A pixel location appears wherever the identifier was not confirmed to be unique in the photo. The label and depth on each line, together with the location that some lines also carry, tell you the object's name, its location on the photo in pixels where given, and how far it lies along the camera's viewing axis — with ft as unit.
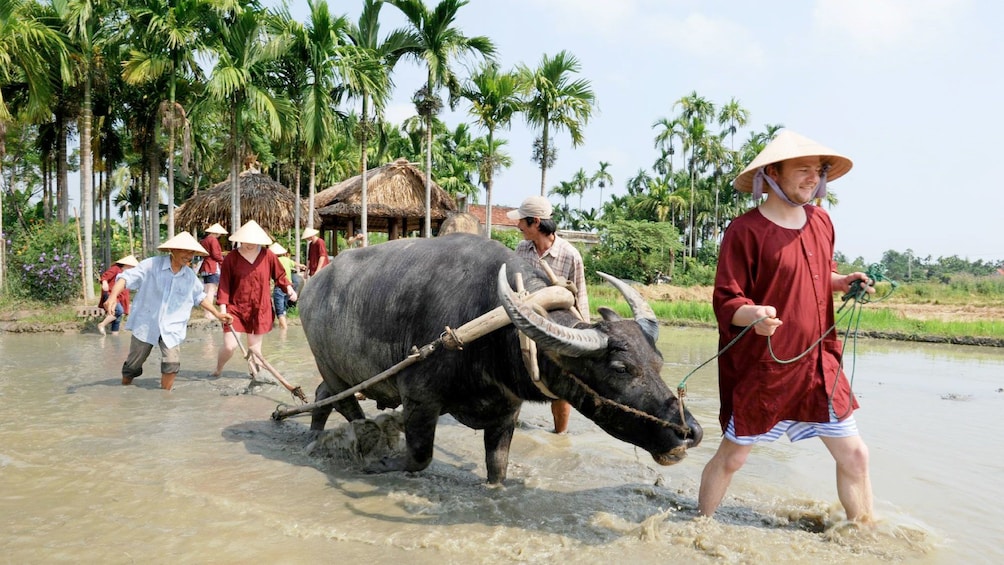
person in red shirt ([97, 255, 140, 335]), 28.30
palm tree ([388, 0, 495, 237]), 53.06
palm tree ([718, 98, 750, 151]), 127.85
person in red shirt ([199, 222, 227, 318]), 24.29
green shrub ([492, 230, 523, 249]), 100.68
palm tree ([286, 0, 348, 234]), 48.34
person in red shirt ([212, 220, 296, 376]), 19.79
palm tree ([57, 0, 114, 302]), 42.11
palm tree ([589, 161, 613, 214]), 178.09
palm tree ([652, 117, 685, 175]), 128.96
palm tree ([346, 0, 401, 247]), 51.60
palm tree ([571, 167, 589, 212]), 180.24
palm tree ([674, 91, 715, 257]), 123.24
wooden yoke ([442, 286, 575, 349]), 9.80
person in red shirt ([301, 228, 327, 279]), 29.99
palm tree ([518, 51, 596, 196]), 61.41
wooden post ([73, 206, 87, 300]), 39.60
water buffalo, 9.00
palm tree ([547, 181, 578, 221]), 180.96
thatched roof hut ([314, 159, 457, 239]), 60.39
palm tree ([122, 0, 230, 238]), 44.34
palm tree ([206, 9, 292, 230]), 44.37
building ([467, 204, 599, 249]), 107.45
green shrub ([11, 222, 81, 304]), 40.14
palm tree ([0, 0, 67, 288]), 38.65
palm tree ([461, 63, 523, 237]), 59.21
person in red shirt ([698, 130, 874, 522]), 8.86
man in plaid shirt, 13.89
